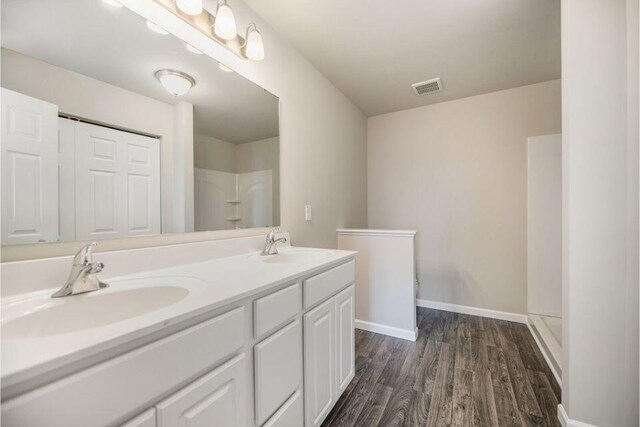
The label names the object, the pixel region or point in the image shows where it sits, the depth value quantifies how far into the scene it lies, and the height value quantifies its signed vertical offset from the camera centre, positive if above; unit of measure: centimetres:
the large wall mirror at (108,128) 81 +35
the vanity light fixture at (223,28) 122 +98
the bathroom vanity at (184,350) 47 -33
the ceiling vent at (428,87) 249 +126
